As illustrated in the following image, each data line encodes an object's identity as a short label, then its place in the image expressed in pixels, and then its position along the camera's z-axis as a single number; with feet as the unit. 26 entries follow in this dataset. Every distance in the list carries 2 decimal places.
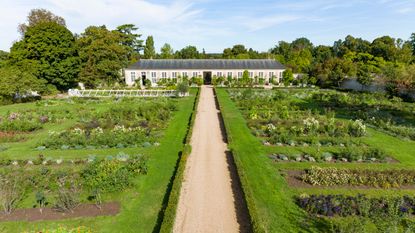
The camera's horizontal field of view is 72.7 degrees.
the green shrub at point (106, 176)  36.47
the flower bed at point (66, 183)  32.65
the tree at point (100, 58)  141.59
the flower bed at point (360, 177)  38.04
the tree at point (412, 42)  222.07
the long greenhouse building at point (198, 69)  161.68
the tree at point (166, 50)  238.89
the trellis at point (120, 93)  121.08
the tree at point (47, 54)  123.13
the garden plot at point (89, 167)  30.91
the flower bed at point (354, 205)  30.50
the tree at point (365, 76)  125.08
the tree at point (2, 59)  128.98
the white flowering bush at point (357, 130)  59.52
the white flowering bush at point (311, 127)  60.44
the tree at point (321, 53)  246.27
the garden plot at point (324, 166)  30.04
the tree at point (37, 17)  167.12
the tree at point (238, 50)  244.22
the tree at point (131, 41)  190.05
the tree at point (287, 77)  157.23
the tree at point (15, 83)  100.35
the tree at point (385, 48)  173.27
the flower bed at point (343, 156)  46.75
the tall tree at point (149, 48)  223.30
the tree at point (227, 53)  244.63
